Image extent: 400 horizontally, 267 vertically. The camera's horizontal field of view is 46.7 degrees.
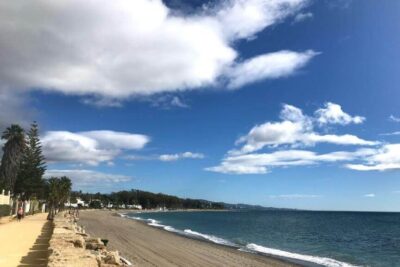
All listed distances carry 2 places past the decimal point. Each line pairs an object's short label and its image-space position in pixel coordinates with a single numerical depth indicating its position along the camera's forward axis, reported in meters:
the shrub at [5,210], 33.88
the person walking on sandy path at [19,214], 35.16
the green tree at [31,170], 52.66
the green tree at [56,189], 45.53
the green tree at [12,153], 54.38
